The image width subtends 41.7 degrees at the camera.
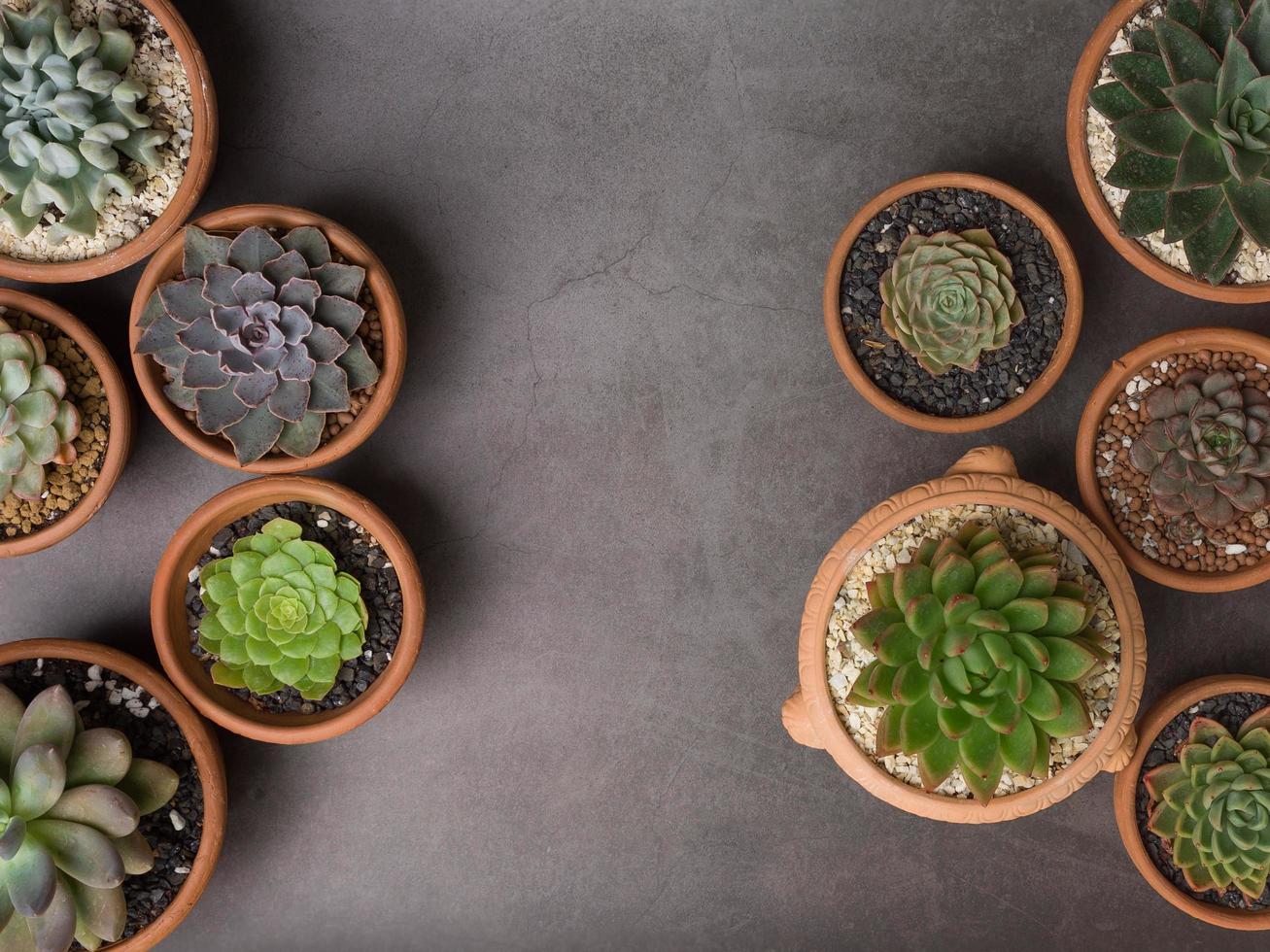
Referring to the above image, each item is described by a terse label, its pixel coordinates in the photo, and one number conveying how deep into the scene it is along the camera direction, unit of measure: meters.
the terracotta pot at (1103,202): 0.63
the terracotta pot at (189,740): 0.63
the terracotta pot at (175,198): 0.62
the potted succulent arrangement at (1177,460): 0.62
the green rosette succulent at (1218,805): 0.62
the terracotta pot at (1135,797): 0.64
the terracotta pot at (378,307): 0.62
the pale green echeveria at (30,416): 0.61
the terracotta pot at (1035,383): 0.63
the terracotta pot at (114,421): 0.63
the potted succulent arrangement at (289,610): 0.62
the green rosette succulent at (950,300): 0.62
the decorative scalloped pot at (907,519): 0.61
